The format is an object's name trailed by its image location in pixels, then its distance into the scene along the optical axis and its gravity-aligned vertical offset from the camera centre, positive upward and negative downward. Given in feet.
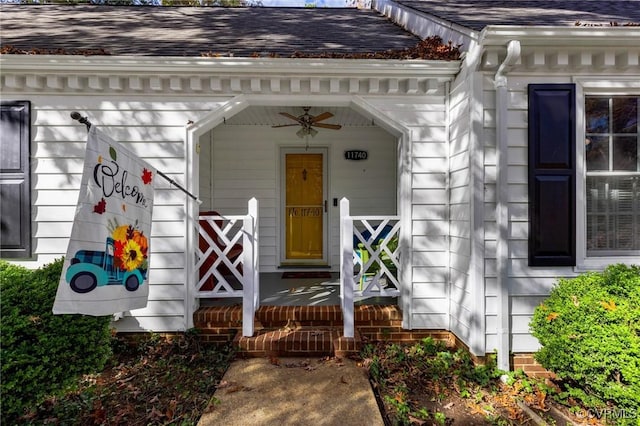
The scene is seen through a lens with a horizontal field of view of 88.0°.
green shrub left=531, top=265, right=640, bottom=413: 7.34 -2.90
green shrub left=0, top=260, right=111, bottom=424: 6.76 -2.87
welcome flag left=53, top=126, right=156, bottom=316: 6.47 -0.52
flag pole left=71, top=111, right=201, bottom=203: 6.16 +1.83
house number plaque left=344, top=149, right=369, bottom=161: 18.26 +3.34
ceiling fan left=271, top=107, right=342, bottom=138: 15.28 +4.43
